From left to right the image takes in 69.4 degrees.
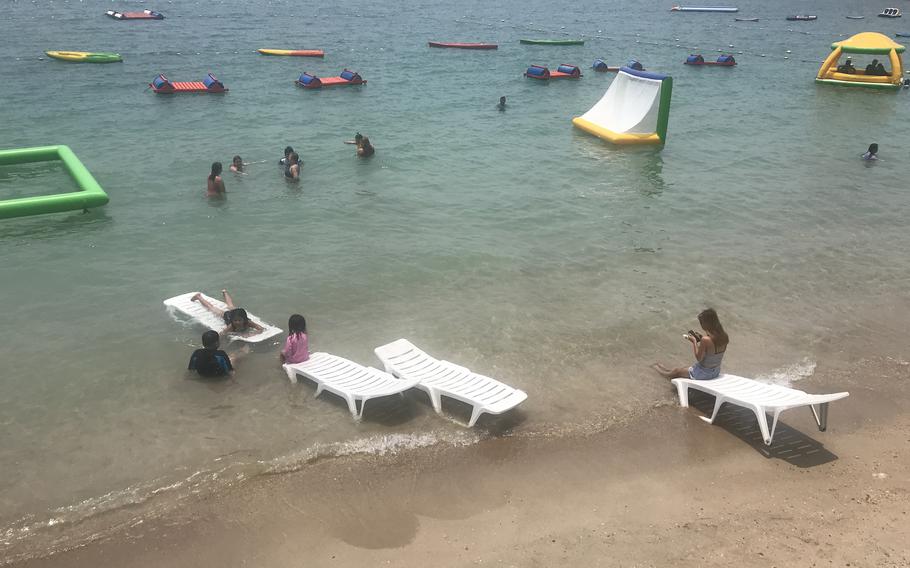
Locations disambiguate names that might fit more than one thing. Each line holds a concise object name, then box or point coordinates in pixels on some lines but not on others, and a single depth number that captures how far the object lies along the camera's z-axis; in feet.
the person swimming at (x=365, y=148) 62.34
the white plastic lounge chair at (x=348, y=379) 25.85
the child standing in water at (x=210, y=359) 28.12
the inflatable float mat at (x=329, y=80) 95.91
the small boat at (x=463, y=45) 145.89
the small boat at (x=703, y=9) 274.57
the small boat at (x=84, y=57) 110.22
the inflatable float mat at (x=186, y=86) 88.38
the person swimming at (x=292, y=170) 55.47
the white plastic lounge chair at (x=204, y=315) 30.81
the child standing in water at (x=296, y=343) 28.32
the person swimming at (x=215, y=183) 50.96
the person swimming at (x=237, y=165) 56.49
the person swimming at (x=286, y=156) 57.36
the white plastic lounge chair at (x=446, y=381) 25.21
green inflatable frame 45.65
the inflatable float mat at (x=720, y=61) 128.98
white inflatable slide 67.82
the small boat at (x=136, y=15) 174.90
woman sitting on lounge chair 26.37
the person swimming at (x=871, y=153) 65.57
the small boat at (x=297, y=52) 126.41
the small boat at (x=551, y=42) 159.67
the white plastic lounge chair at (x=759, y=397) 23.98
